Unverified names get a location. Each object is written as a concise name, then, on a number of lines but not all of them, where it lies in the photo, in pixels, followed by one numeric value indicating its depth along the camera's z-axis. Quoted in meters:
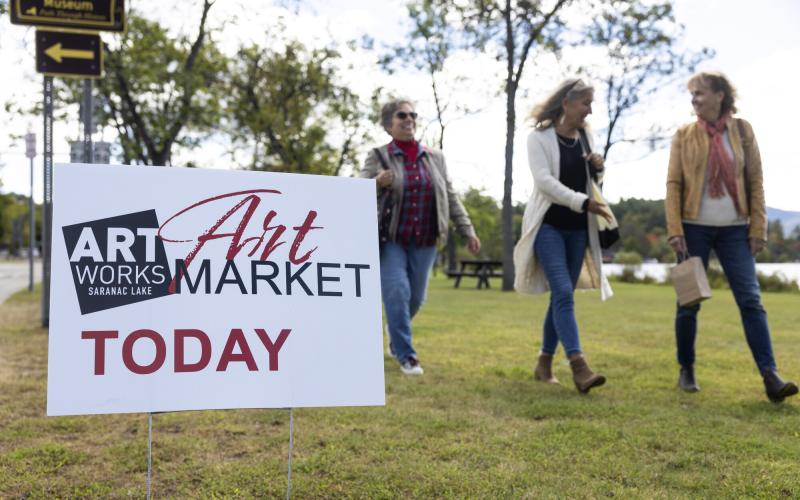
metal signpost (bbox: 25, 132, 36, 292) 14.38
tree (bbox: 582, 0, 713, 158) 22.86
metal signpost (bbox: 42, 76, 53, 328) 7.90
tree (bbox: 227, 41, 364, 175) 25.92
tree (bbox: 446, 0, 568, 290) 20.14
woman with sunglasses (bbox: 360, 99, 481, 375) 5.01
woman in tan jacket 4.29
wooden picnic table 20.09
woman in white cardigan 4.44
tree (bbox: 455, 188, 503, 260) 43.10
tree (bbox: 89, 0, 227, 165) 14.96
